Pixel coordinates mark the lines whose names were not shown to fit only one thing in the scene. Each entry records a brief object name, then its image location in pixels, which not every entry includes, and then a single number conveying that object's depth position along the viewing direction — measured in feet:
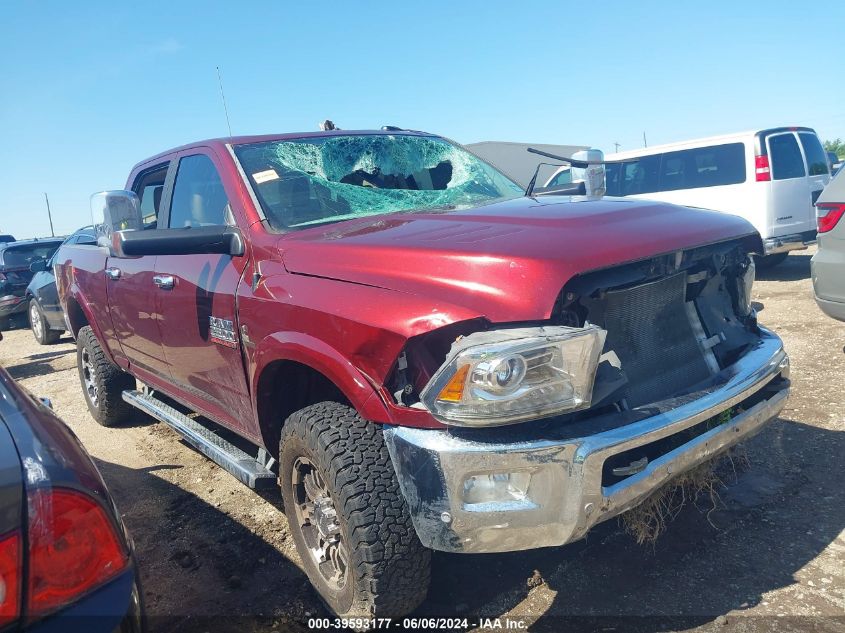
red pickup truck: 6.31
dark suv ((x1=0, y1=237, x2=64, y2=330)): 39.14
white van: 29.07
